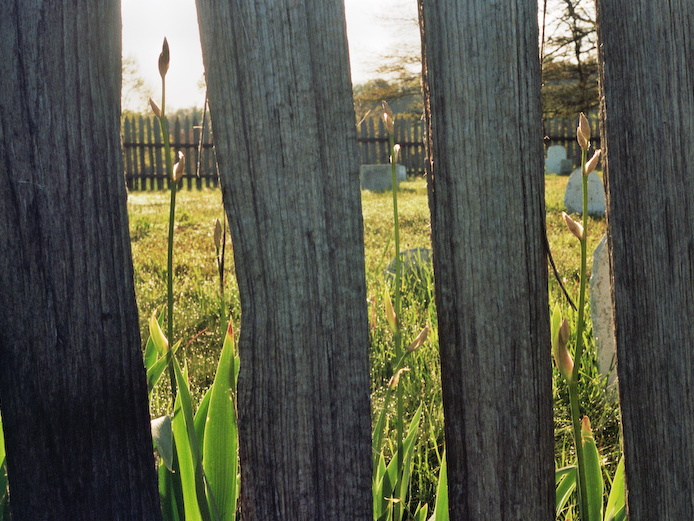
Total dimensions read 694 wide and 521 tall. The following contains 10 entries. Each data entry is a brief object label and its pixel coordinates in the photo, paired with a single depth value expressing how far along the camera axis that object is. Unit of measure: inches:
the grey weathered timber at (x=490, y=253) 38.0
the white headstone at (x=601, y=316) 100.9
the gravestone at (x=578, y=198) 336.4
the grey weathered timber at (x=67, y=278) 35.9
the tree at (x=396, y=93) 947.7
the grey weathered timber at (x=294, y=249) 36.5
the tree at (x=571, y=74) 797.2
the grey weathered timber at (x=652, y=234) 40.1
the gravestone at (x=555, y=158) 797.2
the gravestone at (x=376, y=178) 534.5
